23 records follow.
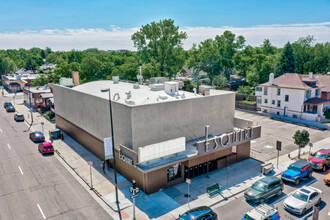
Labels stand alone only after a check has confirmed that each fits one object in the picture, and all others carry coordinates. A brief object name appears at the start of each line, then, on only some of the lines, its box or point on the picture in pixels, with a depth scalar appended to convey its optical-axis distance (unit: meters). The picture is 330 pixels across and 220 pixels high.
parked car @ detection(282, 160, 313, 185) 24.61
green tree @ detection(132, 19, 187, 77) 62.59
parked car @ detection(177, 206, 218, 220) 17.88
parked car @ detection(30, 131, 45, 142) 37.72
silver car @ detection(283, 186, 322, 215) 19.91
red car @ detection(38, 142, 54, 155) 32.52
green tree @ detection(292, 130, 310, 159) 30.27
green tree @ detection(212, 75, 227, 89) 72.19
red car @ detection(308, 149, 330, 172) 27.53
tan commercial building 23.25
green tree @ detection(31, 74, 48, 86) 79.62
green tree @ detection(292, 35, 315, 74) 74.06
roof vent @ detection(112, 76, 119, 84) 39.69
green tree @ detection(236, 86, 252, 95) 64.38
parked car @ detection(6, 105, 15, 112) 60.09
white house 47.03
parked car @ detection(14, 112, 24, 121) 50.91
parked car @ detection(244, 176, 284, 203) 21.39
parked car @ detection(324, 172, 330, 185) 24.53
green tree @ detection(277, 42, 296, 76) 65.88
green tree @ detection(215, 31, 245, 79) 79.19
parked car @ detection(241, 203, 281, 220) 17.52
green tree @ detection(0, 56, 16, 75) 113.56
